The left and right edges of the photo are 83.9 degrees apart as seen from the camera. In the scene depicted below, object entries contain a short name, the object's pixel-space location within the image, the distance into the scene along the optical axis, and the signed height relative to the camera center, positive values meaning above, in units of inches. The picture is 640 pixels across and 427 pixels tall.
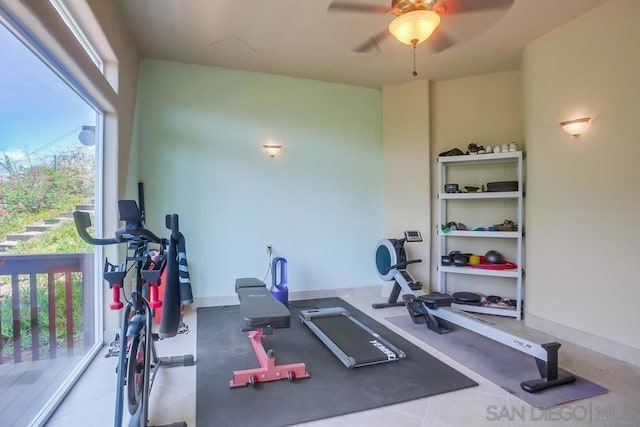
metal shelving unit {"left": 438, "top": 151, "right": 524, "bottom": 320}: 174.4 -4.6
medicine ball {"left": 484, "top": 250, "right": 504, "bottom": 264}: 185.8 -22.8
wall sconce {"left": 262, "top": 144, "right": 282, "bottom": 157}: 200.7 +36.5
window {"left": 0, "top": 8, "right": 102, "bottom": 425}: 72.2 -2.9
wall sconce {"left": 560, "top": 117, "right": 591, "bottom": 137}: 136.4 +35.0
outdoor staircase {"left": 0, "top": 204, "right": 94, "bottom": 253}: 71.6 -4.5
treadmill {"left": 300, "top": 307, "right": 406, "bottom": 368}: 123.8 -49.5
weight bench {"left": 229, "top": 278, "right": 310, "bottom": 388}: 103.3 -34.1
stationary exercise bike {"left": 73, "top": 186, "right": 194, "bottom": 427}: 74.9 -21.1
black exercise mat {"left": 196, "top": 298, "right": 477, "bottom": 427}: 93.1 -51.7
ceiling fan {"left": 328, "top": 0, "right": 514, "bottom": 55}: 93.7 +55.0
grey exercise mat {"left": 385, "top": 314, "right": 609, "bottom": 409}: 100.6 -50.9
